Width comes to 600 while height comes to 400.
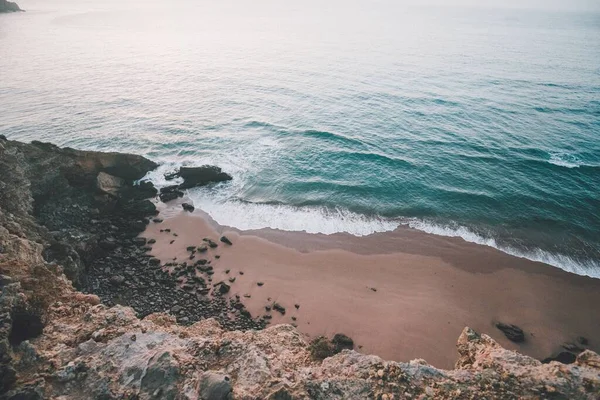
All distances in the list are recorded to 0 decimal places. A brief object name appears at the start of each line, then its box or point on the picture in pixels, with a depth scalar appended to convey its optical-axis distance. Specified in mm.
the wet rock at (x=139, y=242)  21677
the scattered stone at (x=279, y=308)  17267
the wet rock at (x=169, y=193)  27188
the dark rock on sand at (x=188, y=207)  26266
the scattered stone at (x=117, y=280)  18172
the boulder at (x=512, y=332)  16312
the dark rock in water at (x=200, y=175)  29891
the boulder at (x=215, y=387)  8062
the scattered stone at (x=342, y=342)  15484
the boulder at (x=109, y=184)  24844
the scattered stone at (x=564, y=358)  15212
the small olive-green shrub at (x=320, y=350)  10508
